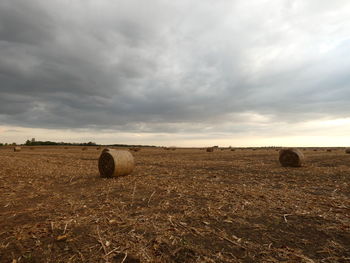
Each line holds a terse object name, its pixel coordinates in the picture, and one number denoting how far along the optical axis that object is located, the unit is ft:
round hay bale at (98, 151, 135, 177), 36.35
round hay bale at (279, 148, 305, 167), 51.01
